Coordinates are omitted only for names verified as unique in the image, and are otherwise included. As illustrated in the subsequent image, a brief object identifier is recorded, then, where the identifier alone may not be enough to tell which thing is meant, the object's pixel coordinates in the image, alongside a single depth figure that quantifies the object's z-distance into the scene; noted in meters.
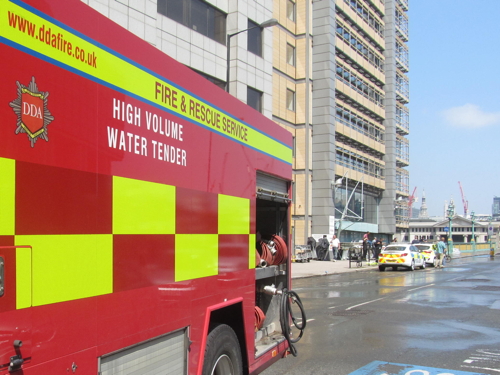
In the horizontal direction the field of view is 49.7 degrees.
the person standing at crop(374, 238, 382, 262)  37.41
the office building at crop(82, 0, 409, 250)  27.16
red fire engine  2.36
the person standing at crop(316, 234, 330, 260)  37.97
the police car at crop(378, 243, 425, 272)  29.28
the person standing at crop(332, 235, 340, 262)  38.75
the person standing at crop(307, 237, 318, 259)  38.22
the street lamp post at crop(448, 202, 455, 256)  53.97
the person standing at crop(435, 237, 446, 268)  34.06
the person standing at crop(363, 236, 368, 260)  36.33
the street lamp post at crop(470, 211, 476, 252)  70.64
